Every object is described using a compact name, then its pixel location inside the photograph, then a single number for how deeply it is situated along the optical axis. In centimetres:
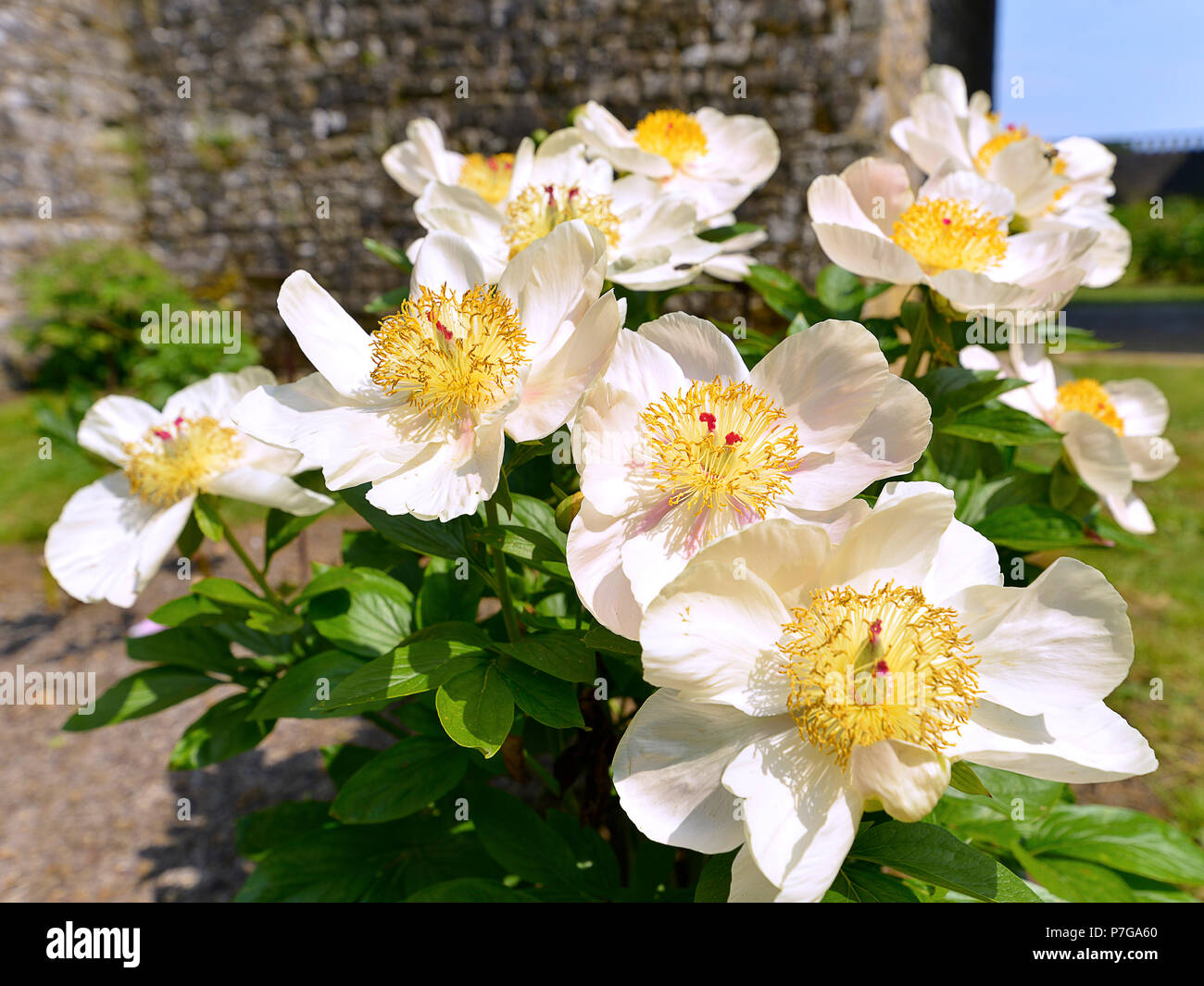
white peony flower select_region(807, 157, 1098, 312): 30
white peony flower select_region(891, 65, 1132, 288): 37
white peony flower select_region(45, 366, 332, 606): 33
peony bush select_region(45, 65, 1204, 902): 23
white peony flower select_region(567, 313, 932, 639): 25
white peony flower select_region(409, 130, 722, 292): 33
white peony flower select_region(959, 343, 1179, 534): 37
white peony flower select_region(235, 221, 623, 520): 25
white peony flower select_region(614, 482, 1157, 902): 22
